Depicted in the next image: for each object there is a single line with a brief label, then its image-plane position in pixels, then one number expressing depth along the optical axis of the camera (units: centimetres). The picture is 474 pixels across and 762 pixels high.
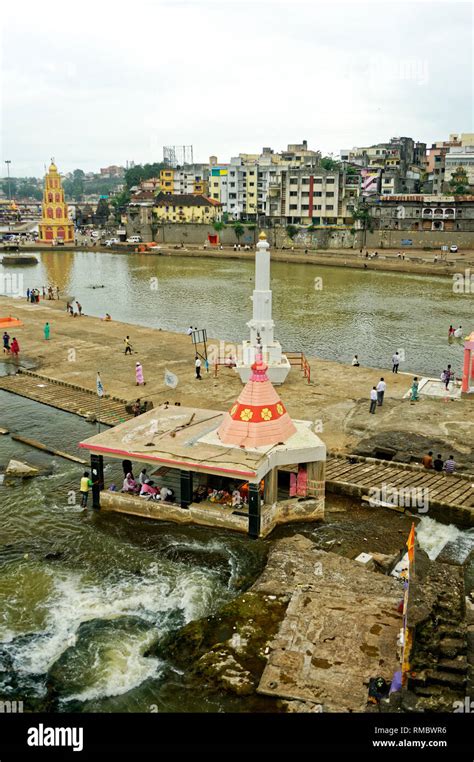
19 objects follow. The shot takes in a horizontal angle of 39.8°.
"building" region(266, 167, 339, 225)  10494
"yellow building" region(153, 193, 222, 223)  12194
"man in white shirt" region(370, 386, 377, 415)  2336
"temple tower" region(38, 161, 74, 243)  12012
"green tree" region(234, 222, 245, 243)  11166
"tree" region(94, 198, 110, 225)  16100
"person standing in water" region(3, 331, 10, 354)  3403
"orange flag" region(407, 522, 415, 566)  1149
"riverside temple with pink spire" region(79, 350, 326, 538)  1602
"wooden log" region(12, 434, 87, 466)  2062
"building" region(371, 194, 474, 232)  9850
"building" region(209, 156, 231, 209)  12325
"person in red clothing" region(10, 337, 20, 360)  3328
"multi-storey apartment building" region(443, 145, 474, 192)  11369
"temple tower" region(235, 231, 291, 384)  2747
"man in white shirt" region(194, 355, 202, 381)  2841
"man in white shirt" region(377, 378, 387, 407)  2417
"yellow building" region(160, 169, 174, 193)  13750
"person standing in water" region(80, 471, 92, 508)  1750
